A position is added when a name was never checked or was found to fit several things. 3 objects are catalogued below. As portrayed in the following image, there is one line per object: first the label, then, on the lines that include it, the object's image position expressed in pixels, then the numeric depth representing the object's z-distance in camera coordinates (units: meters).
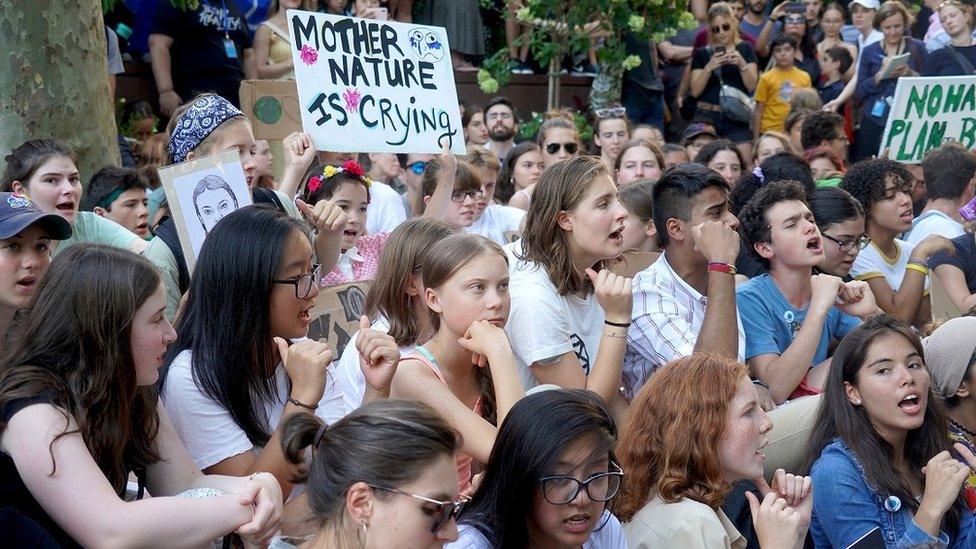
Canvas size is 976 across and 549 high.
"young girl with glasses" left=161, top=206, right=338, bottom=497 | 3.46
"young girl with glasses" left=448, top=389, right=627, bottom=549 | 3.08
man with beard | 9.92
